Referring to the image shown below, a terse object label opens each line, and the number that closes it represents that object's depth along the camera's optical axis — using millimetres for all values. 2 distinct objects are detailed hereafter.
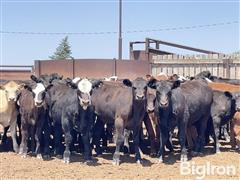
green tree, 43812
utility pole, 25356
